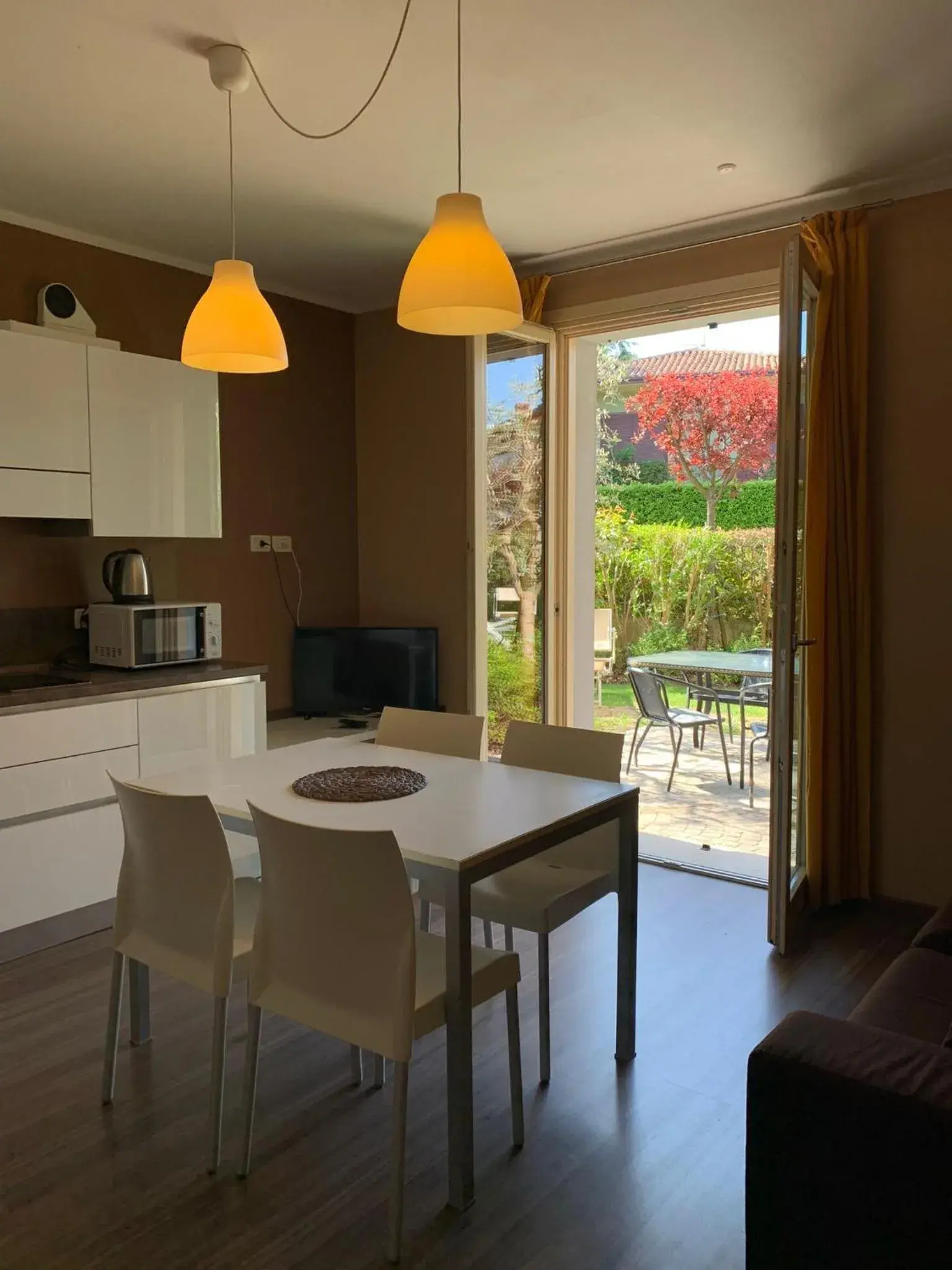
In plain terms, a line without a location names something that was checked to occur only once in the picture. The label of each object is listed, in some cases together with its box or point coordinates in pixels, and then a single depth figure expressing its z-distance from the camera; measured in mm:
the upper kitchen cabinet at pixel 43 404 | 3283
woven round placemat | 2408
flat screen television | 4504
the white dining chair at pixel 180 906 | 2098
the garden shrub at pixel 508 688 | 4332
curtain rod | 3459
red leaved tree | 8266
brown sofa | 1404
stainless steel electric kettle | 3717
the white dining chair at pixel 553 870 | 2477
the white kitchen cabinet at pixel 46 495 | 3312
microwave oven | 3598
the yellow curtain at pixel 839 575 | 3451
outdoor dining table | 5680
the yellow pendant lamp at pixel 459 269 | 2018
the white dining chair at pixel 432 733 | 3098
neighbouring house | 8781
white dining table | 1947
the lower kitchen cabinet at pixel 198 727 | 3521
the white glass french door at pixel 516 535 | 4215
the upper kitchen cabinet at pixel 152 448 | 3586
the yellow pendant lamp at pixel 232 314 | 2461
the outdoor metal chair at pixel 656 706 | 5539
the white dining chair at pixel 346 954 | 1826
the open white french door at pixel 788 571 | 3100
